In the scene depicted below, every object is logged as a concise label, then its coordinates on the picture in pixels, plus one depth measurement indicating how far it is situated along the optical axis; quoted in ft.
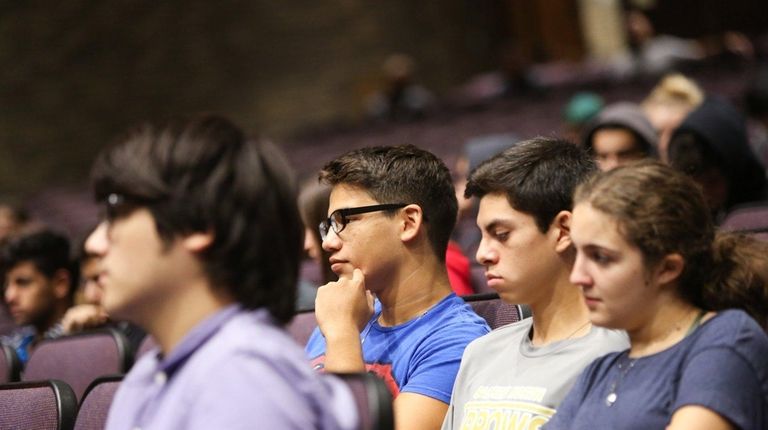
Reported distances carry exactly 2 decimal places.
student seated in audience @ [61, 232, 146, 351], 25.89
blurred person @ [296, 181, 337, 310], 20.85
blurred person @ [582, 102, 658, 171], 26.78
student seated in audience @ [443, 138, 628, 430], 13.58
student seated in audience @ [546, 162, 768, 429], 10.91
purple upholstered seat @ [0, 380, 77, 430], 16.90
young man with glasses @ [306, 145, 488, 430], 15.84
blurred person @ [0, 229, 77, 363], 27.94
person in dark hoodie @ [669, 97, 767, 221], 23.88
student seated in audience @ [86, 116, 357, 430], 9.14
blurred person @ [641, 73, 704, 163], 31.40
